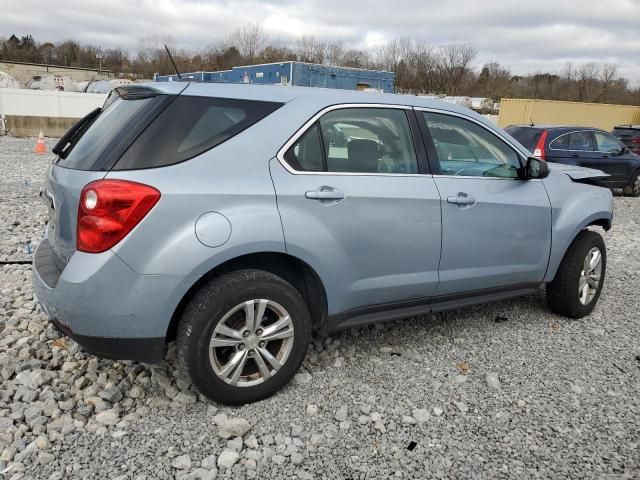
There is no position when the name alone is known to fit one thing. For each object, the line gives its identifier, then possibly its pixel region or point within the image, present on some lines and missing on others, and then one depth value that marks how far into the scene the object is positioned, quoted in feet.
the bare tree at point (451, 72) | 203.10
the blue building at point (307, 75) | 80.94
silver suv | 8.26
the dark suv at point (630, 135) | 48.99
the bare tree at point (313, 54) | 195.72
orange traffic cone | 50.16
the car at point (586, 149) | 34.60
